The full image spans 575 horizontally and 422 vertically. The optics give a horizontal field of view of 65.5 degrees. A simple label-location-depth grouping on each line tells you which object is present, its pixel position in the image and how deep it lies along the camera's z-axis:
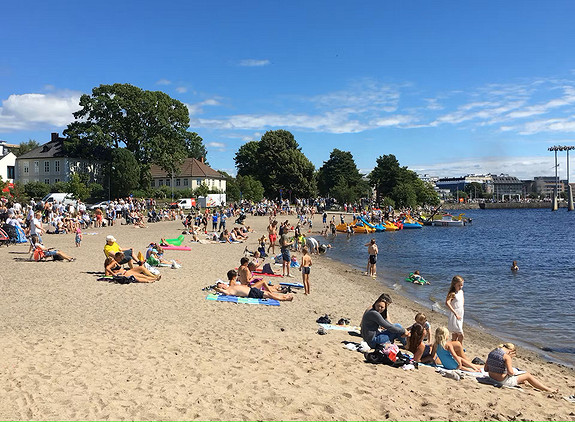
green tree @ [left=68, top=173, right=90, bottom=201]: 47.19
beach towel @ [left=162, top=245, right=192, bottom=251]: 22.27
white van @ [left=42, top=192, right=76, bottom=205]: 42.28
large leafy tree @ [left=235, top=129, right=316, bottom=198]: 73.62
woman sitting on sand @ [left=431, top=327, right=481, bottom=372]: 7.75
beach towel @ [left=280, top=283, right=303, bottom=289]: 14.18
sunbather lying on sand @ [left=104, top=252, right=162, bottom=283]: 13.15
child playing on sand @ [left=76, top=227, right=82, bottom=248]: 21.14
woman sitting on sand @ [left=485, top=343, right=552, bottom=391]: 7.08
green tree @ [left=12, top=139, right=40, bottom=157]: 83.63
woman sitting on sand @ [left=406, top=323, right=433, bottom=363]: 8.00
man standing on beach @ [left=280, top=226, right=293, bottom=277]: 16.05
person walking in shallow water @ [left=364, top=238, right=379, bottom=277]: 18.83
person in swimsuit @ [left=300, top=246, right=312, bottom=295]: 13.25
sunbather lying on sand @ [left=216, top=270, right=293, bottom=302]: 11.74
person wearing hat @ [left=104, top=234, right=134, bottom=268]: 14.16
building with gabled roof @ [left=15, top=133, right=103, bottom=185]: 58.19
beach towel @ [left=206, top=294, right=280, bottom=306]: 11.37
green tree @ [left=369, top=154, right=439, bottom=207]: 83.62
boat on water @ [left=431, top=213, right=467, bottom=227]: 61.56
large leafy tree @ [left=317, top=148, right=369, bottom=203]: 84.63
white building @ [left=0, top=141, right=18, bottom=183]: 63.91
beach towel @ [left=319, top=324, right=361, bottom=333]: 9.55
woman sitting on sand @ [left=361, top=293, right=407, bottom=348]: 8.31
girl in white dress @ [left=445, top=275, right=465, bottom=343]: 8.30
